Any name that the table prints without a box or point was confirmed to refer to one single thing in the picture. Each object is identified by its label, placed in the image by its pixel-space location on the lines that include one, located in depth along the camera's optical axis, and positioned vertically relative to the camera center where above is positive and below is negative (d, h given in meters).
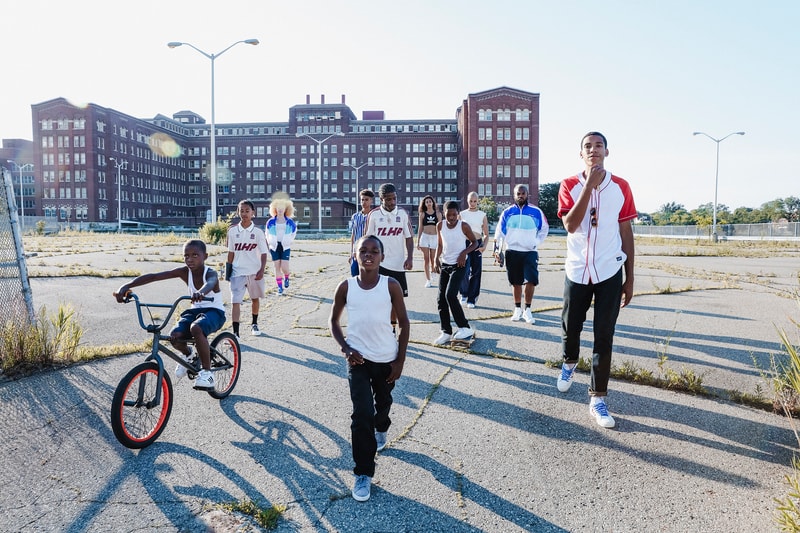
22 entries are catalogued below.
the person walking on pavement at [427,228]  10.76 -0.03
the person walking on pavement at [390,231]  6.69 -0.06
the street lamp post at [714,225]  44.12 +0.33
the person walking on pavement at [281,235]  11.67 -0.21
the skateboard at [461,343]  6.67 -1.43
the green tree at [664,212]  149.57 +5.15
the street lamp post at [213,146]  24.10 +3.86
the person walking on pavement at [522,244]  8.30 -0.25
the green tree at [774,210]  94.06 +3.76
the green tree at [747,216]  100.21 +2.53
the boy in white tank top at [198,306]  4.36 -0.70
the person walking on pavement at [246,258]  7.41 -0.45
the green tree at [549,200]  106.12 +5.59
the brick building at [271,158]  95.00 +13.23
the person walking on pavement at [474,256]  9.39 -0.49
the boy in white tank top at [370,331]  3.31 -0.65
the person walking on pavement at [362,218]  8.22 +0.12
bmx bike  3.69 -1.25
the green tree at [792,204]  107.88 +5.14
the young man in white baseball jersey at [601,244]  4.20 -0.13
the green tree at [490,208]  79.18 +2.70
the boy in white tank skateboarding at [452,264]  6.61 -0.47
